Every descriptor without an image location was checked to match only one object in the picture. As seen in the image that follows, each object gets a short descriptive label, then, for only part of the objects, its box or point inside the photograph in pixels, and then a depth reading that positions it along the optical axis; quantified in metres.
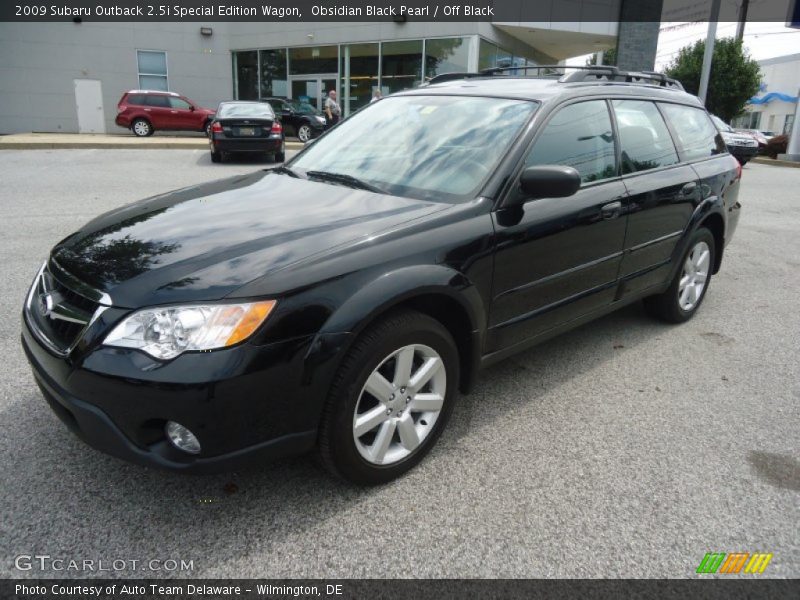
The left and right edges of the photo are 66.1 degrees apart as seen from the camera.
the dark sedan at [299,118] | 21.80
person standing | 18.57
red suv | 21.34
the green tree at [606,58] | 40.66
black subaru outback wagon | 2.14
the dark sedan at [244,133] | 14.30
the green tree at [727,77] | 32.47
